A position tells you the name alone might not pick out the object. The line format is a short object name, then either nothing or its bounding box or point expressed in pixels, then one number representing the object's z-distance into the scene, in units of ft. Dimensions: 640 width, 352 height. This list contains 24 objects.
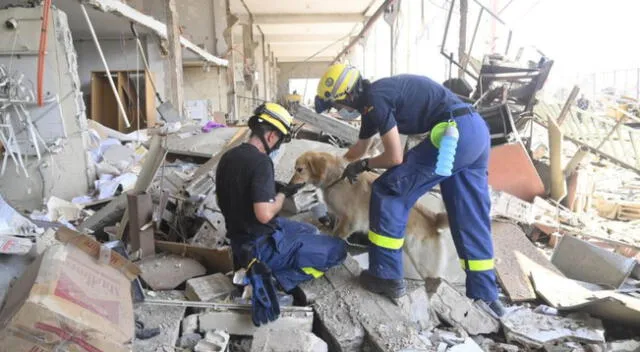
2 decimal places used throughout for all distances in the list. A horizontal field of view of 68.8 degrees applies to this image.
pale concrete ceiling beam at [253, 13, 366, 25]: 62.59
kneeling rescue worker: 10.09
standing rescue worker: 10.95
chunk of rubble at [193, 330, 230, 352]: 9.50
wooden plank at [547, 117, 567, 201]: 24.98
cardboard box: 6.68
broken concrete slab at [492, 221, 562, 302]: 13.48
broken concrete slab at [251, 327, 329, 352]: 9.52
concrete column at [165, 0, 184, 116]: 30.91
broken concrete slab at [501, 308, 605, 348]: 11.18
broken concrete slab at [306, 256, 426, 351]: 9.88
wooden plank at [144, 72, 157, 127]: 37.91
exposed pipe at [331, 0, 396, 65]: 36.07
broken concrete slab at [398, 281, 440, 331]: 11.12
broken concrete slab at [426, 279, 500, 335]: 11.52
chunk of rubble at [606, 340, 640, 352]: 10.79
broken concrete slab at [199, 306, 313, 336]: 10.48
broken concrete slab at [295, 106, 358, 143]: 21.30
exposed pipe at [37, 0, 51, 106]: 15.99
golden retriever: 12.53
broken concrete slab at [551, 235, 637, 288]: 14.87
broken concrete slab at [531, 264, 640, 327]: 11.61
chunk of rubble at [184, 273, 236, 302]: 11.06
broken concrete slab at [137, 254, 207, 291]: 11.86
